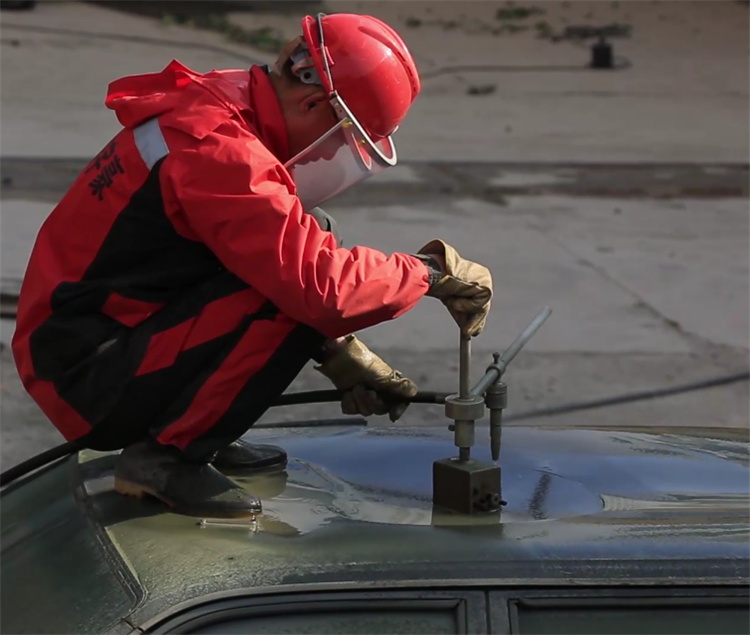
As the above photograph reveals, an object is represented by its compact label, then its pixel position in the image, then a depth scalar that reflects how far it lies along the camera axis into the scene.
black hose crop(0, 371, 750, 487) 4.59
